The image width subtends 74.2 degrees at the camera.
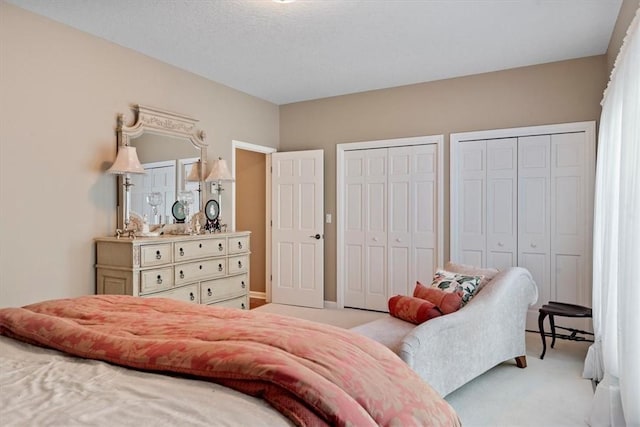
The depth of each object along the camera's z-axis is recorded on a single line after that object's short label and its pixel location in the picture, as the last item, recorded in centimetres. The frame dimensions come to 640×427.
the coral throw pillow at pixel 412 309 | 289
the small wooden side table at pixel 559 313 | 343
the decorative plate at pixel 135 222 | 373
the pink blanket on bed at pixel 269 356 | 100
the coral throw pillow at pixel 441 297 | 286
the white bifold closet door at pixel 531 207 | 410
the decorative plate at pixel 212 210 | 452
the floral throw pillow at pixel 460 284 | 311
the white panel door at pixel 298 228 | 543
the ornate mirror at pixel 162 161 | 379
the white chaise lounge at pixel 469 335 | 236
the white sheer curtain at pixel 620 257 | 188
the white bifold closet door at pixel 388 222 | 486
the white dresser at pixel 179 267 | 333
